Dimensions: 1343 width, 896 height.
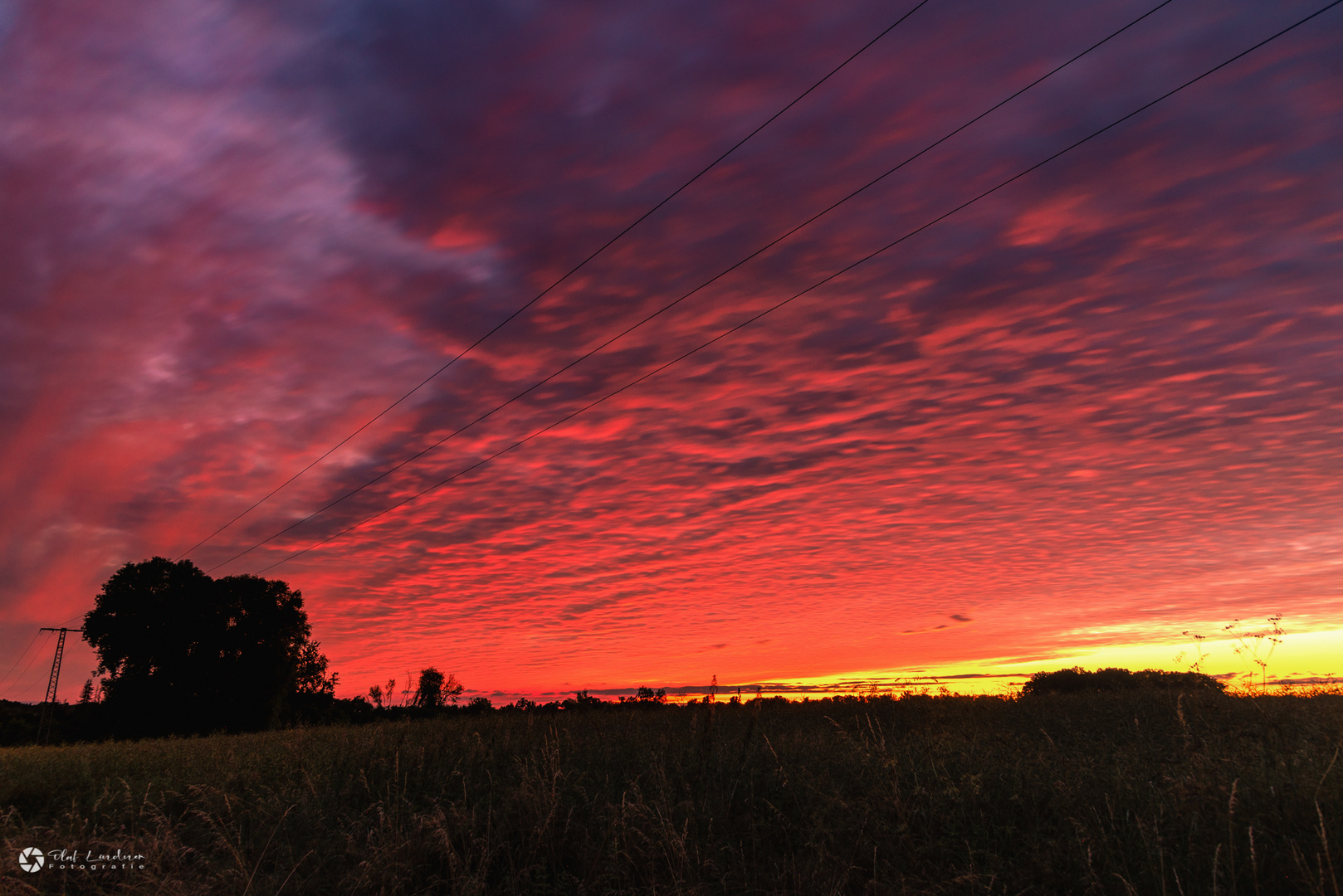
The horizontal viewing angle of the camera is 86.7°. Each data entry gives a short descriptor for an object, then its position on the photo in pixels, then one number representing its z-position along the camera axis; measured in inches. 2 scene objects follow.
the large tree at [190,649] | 1658.5
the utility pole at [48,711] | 2054.6
